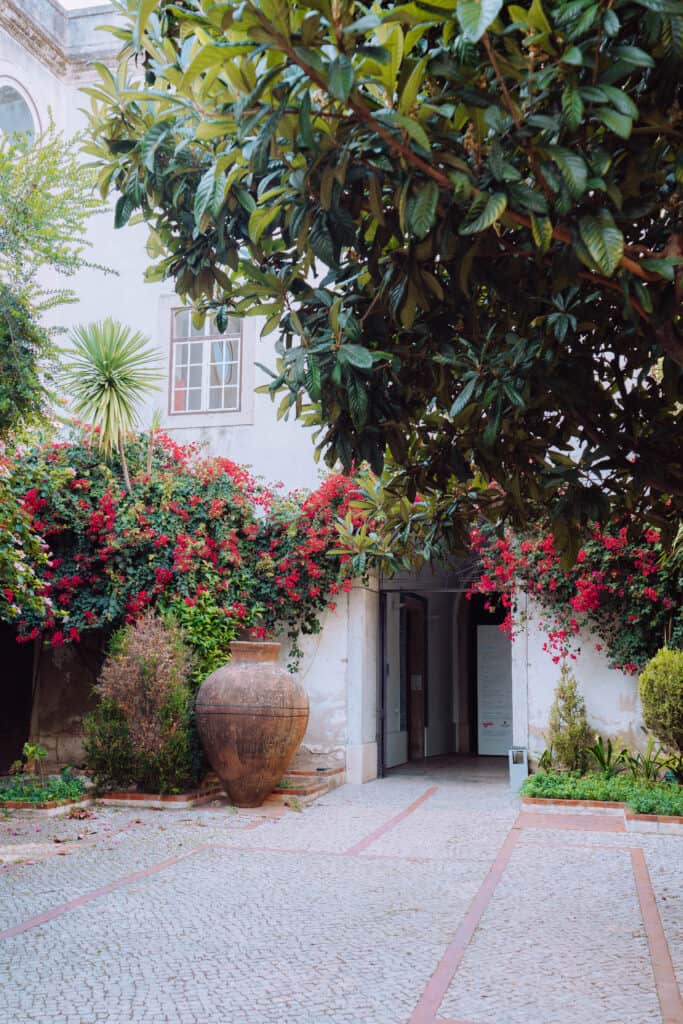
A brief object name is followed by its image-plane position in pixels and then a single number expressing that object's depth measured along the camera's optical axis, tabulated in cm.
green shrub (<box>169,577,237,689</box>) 886
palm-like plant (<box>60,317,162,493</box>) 885
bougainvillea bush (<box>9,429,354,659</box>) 895
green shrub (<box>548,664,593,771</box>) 876
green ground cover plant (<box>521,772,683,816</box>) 735
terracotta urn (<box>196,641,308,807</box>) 800
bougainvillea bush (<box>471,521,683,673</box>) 848
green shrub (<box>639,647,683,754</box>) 782
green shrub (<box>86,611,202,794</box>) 809
